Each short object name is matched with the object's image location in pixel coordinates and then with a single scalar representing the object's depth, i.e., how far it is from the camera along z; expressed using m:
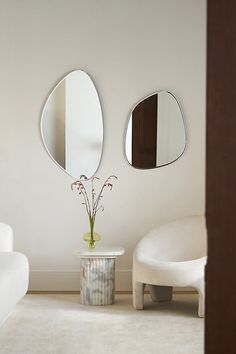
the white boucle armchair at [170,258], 4.77
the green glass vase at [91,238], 5.43
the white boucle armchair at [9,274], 3.80
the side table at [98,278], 5.20
